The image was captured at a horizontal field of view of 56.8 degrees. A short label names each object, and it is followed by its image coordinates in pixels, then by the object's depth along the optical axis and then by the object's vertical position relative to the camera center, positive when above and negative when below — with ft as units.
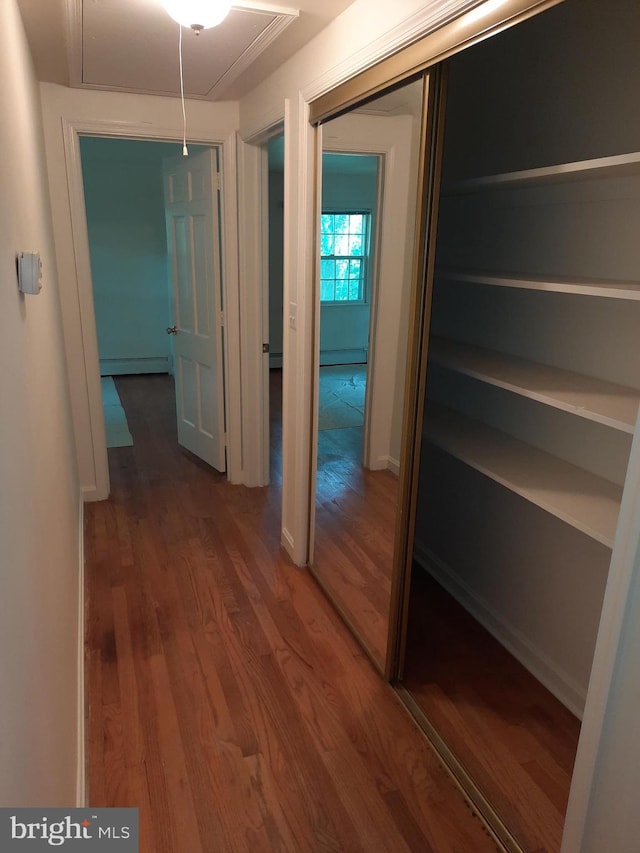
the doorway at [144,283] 13.15 -0.95
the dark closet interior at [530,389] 5.76 -1.24
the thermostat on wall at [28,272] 4.52 -0.17
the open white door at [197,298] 11.83 -0.93
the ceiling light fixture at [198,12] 5.88 +2.35
